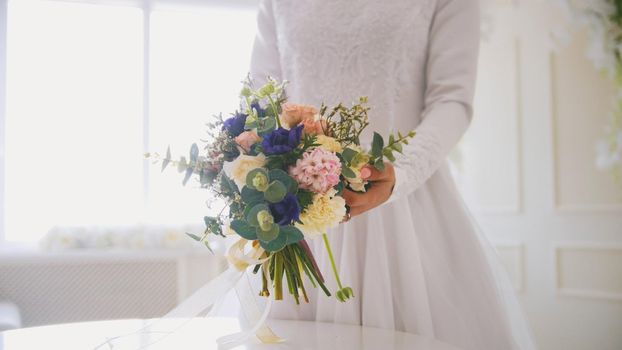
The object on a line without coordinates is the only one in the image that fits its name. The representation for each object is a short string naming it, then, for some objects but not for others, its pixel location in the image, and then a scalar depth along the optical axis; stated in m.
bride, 1.08
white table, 0.88
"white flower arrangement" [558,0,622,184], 2.69
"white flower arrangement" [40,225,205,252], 3.09
